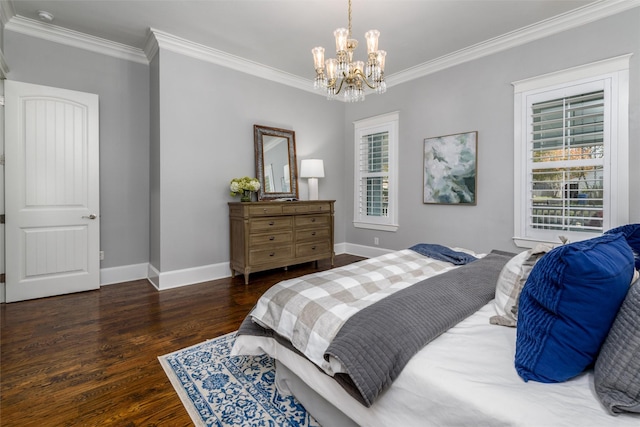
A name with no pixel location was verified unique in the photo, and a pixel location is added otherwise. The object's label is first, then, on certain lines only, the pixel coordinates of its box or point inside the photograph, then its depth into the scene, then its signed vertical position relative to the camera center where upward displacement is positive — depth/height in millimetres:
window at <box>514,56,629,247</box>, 2846 +535
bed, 808 -508
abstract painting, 3820 +481
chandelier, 2275 +1050
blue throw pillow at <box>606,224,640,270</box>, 1387 -137
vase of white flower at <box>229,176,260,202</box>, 3898 +254
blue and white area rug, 1502 -1018
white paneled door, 3088 +153
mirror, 4305 +634
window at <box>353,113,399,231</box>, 4695 +539
